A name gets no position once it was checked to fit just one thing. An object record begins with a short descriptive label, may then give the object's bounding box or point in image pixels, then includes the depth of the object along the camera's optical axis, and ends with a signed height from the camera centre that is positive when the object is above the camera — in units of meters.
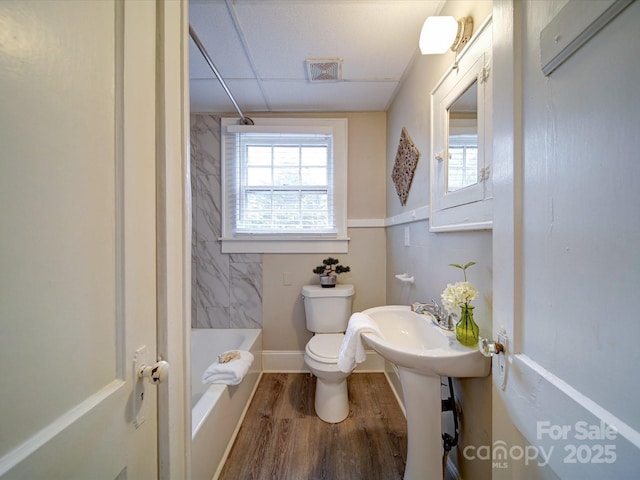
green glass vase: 0.93 -0.35
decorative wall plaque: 1.60 +0.52
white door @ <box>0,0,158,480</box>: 0.34 +0.01
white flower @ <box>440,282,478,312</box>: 0.92 -0.21
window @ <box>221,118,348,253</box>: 2.21 +0.48
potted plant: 2.09 -0.27
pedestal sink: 0.90 -0.55
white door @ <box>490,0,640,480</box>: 0.37 -0.01
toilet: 1.59 -0.76
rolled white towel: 1.42 -0.78
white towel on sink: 1.13 -0.50
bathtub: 1.12 -0.95
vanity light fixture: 1.02 +0.89
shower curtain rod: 1.29 +1.07
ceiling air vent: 1.59 +1.16
